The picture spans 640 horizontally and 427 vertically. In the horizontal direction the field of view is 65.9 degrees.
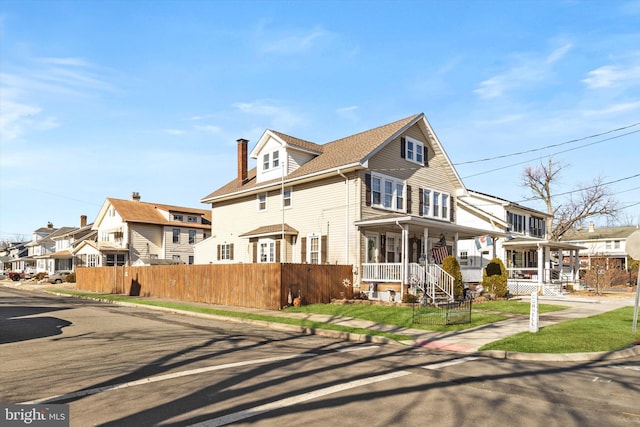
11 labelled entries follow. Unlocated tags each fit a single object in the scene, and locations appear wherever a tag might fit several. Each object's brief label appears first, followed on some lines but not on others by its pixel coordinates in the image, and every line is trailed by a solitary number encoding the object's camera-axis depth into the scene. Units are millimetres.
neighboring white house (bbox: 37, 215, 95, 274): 62656
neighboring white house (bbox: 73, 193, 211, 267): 51125
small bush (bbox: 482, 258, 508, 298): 26031
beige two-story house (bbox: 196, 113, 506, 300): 24562
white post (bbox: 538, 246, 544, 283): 31680
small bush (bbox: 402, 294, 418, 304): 21516
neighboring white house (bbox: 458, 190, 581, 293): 33250
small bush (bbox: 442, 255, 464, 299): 22484
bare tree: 56750
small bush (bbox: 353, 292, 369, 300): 24156
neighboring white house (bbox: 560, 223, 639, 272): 68375
